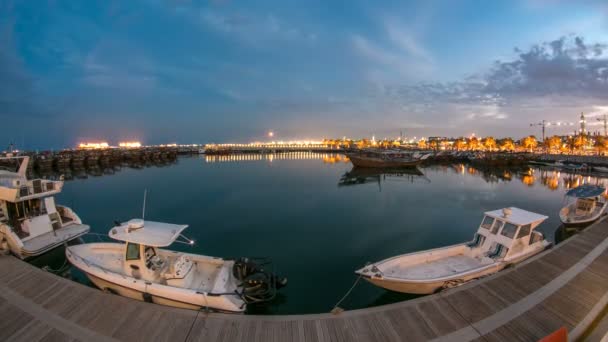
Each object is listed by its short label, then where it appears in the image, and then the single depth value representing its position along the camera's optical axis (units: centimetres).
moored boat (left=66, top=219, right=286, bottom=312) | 708
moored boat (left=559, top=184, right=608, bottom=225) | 1452
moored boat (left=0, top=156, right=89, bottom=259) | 1083
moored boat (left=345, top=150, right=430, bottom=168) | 5406
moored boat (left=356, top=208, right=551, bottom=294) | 789
